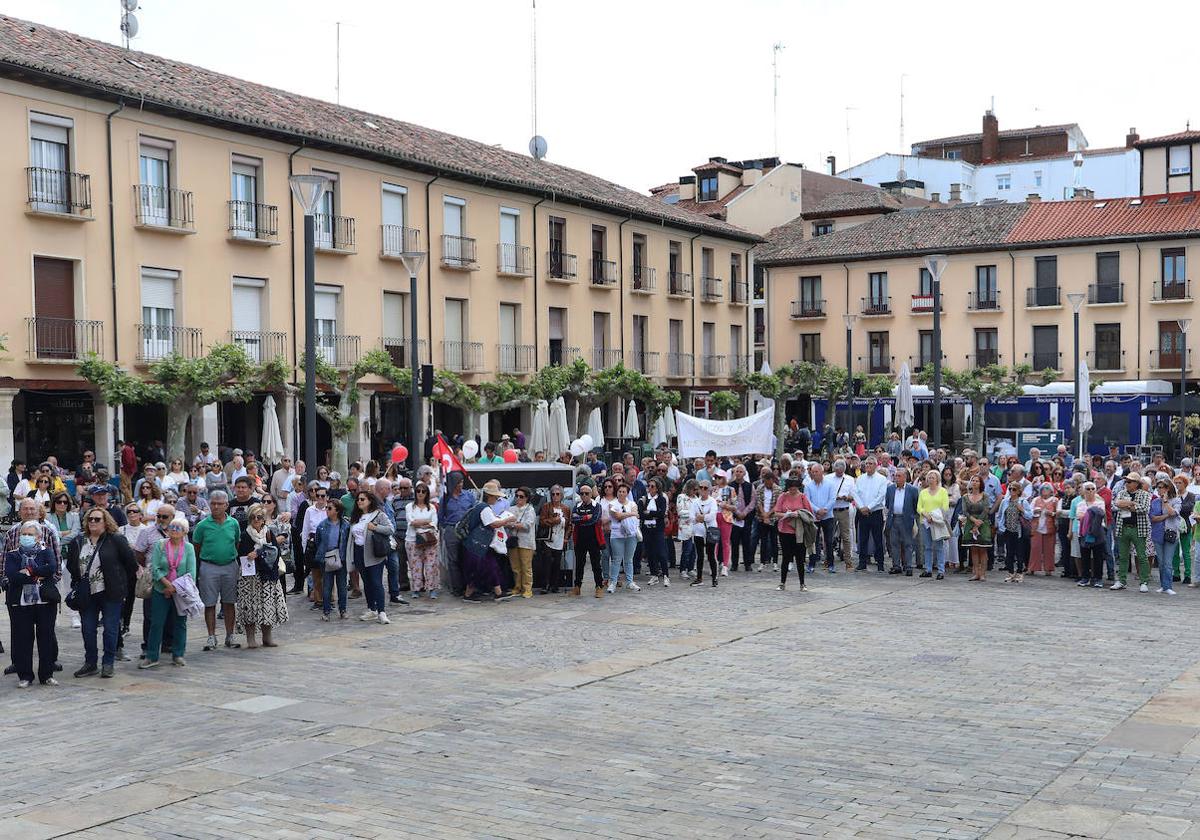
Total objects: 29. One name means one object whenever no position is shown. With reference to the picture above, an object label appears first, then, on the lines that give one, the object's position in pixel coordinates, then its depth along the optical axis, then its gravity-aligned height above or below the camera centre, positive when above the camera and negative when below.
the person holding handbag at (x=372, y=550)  15.25 -1.56
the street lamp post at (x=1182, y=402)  36.56 +0.02
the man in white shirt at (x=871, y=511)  20.14 -1.58
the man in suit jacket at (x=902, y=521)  19.77 -1.70
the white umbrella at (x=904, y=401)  33.28 +0.18
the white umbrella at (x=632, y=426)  35.88 -0.37
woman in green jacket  12.52 -1.53
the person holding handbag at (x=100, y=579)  12.09 -1.45
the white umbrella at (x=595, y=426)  33.16 -0.34
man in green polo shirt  13.36 -1.37
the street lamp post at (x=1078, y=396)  31.90 +0.22
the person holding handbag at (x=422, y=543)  16.88 -1.65
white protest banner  25.55 -0.51
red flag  18.94 -0.64
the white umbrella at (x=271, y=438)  28.92 -0.44
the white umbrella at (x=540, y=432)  31.64 -0.44
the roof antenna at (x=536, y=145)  49.25 +10.15
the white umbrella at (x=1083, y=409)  32.31 -0.10
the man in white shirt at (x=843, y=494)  20.36 -1.33
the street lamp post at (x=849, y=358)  36.49 +1.51
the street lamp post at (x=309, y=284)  17.86 +1.80
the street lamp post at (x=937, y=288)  25.42 +2.38
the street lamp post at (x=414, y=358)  21.95 +1.04
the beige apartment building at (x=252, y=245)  27.64 +4.45
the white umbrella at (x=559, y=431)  32.62 -0.44
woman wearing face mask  11.62 -1.60
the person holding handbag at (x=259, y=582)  13.52 -1.70
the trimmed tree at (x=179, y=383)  26.94 +0.77
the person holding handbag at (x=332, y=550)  15.41 -1.56
